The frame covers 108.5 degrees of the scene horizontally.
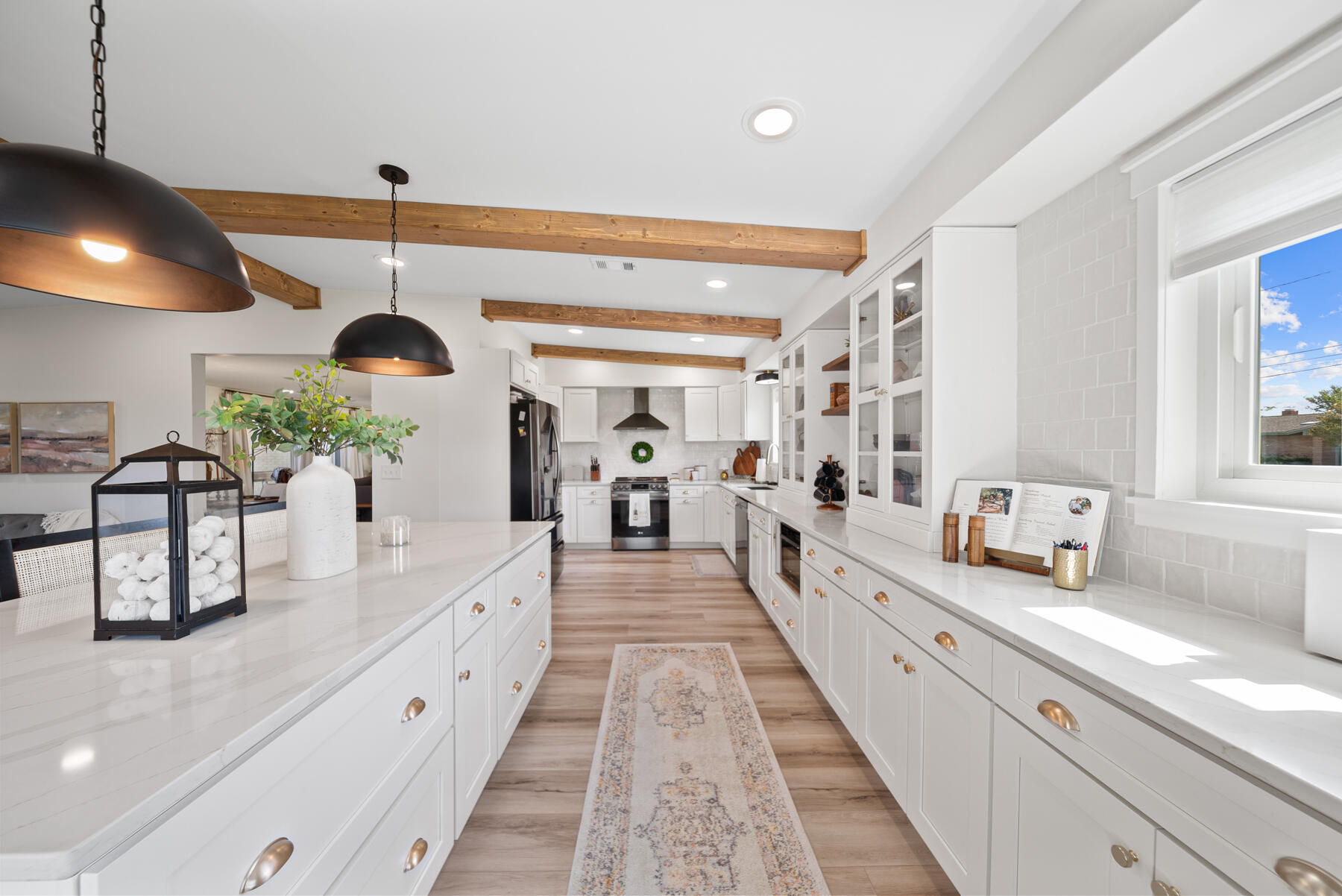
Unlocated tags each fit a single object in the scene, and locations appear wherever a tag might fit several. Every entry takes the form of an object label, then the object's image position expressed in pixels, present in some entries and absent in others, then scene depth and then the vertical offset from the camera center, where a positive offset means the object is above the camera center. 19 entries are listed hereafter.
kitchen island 0.54 -0.43
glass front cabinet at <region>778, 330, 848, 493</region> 3.61 +0.29
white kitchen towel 5.95 -0.87
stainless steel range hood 6.38 +0.24
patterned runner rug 1.45 -1.31
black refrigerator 3.96 -0.18
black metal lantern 0.98 -0.26
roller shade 1.03 +0.58
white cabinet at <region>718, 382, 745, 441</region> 6.25 +0.35
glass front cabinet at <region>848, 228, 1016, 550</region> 1.93 +0.32
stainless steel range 5.95 -0.97
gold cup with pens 1.38 -0.36
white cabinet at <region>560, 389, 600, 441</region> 6.36 +0.34
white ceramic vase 1.46 -0.25
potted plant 1.46 -0.08
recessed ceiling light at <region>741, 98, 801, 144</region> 1.69 +1.16
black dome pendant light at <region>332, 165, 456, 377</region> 1.90 +0.39
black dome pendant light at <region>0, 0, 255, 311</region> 0.74 +0.37
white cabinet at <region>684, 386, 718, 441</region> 6.37 +0.35
